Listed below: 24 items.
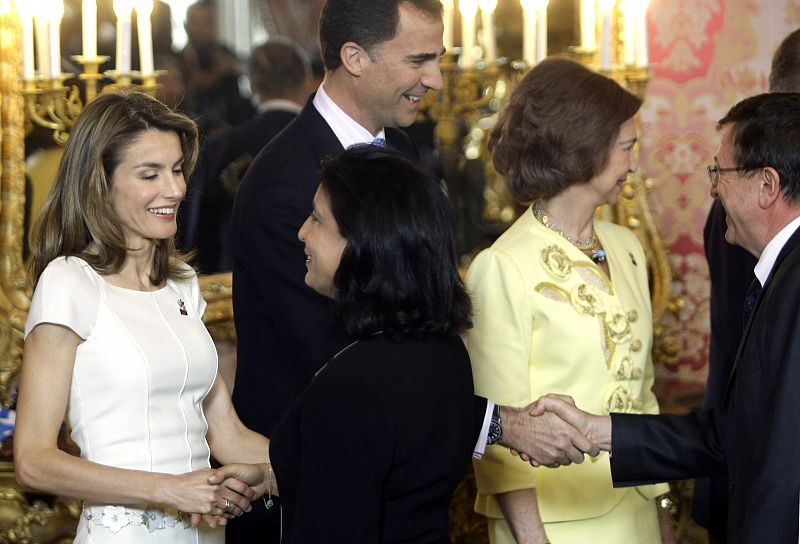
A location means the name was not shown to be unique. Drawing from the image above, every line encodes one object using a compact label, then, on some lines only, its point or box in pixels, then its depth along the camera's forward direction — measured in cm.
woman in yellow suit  596
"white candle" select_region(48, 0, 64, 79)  753
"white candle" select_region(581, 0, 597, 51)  915
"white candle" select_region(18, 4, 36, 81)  743
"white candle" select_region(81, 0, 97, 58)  762
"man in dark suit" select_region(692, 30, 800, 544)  676
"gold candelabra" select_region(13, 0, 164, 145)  747
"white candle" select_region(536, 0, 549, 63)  912
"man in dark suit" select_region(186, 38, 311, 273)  849
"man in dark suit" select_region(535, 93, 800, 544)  434
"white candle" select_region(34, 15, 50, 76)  753
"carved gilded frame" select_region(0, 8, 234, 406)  734
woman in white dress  482
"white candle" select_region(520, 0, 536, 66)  911
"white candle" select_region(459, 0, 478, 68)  907
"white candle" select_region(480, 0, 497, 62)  914
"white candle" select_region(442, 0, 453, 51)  916
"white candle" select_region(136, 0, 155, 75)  775
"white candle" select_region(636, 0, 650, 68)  882
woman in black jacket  412
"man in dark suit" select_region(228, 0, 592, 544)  560
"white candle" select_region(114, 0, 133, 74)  752
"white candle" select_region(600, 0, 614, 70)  887
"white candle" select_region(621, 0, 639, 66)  884
